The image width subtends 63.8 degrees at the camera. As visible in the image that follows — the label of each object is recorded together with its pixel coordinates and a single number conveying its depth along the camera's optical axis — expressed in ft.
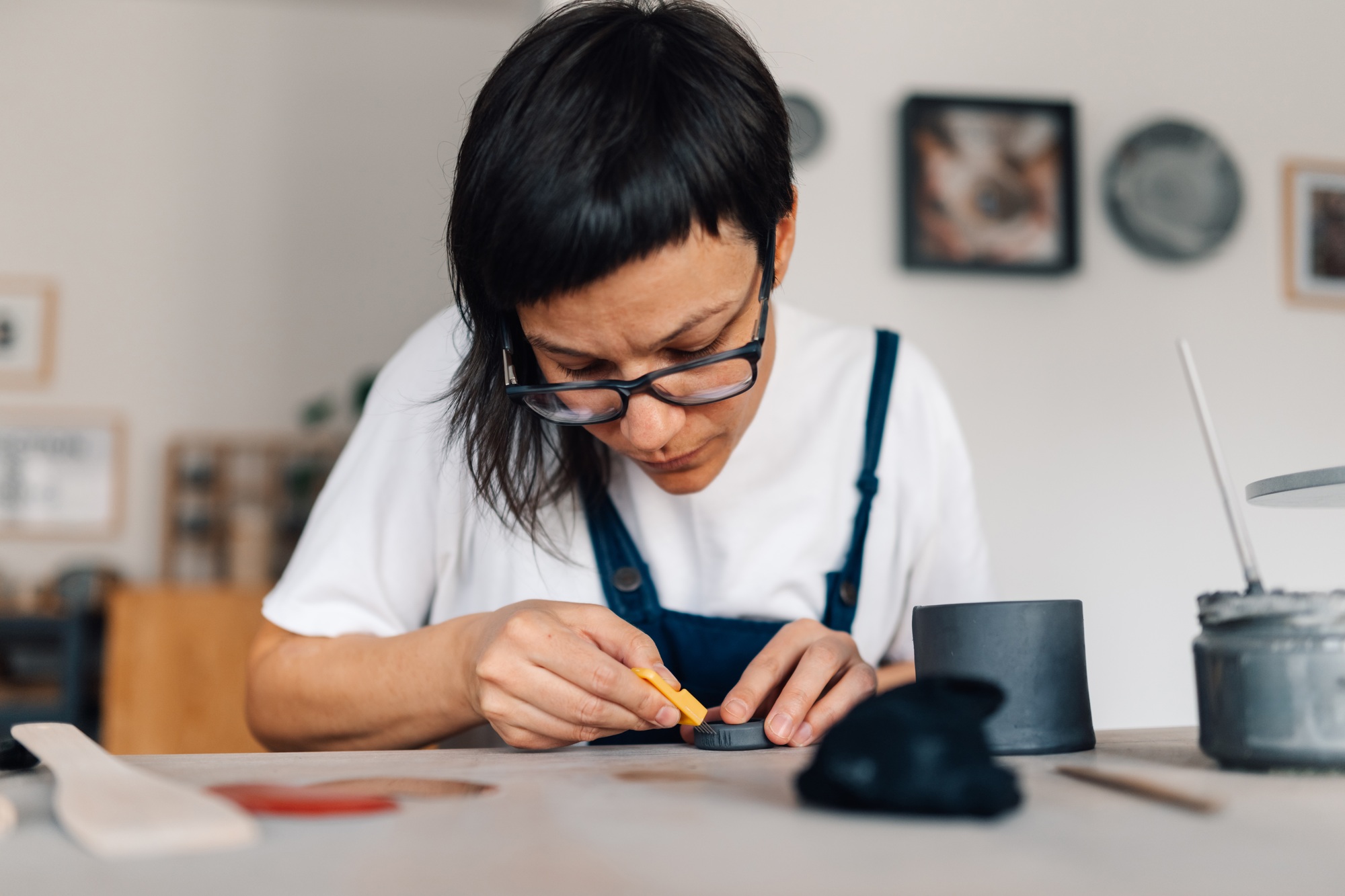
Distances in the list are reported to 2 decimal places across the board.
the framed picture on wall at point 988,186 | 8.28
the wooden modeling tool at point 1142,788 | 1.69
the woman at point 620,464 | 2.80
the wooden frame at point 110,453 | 13.61
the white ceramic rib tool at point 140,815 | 1.34
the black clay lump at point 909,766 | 1.54
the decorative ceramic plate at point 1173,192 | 8.59
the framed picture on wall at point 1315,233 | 8.91
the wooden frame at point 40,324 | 13.66
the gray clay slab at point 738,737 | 2.75
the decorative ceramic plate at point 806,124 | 8.16
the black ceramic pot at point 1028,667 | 2.44
